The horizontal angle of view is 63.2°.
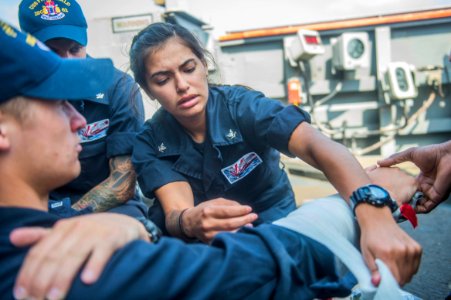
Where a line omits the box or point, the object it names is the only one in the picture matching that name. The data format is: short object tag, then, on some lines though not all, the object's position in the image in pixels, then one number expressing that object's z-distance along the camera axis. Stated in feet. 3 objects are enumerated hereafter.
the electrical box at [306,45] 11.68
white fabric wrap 2.17
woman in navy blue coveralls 4.29
